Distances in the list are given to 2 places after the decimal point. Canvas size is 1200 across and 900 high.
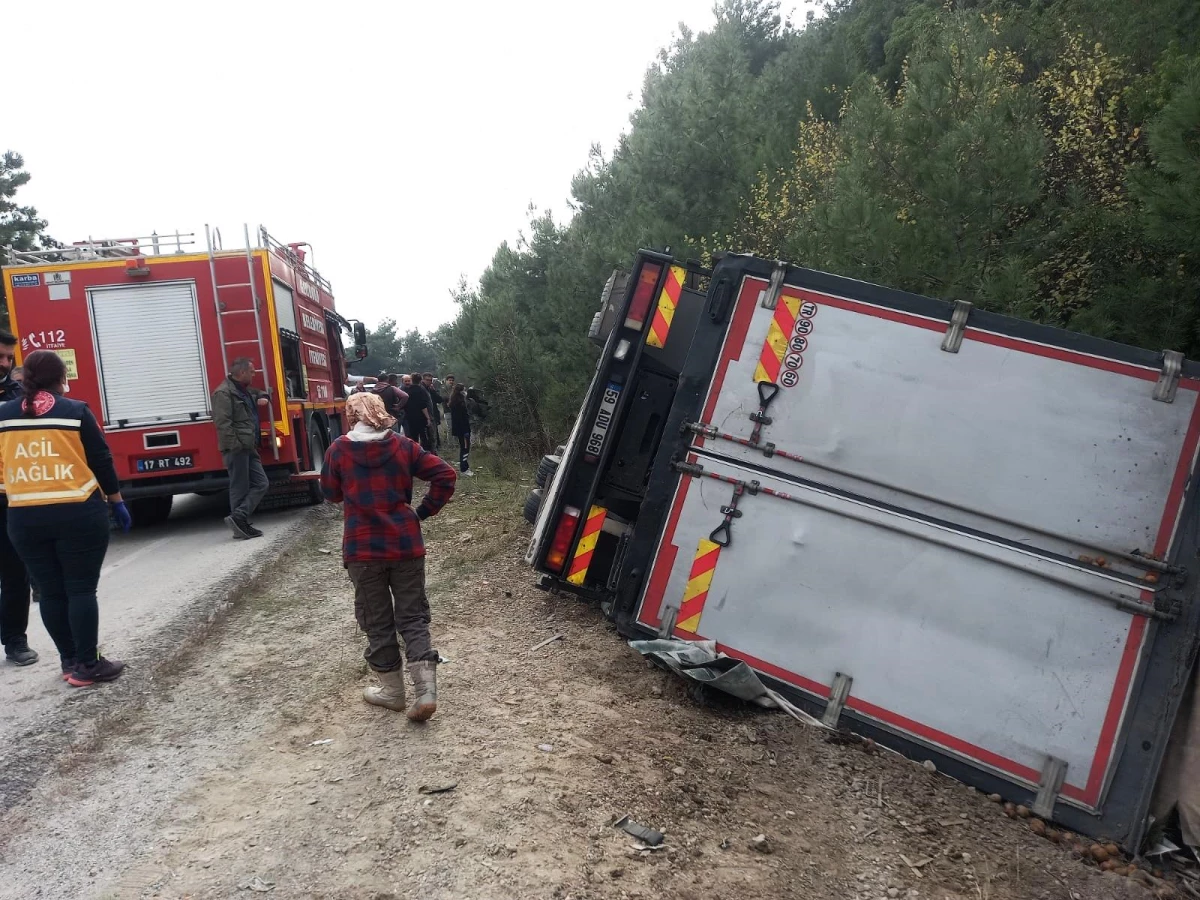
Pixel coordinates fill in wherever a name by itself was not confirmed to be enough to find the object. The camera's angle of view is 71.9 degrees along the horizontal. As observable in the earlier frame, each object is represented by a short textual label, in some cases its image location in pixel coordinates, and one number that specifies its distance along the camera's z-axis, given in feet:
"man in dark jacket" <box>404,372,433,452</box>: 44.65
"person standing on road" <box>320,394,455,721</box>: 12.66
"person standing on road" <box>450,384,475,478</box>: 45.47
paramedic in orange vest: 14.24
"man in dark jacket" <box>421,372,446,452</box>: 50.51
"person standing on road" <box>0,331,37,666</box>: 16.15
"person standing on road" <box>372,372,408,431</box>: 40.77
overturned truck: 10.98
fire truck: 29.07
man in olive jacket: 27.22
